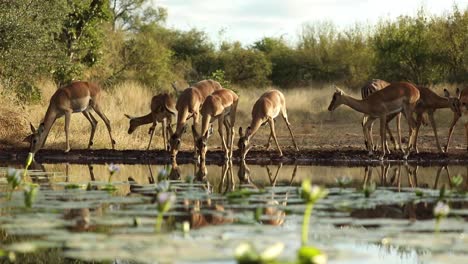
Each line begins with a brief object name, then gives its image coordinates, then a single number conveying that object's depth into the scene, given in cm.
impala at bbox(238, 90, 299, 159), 1919
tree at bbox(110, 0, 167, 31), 5756
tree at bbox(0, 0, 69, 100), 2334
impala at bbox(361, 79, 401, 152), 2225
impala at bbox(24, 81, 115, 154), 1970
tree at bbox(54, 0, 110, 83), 3197
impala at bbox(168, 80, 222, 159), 1883
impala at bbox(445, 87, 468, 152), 2077
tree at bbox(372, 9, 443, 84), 3691
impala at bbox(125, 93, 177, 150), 2125
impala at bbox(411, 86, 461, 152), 2076
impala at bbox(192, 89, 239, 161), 1890
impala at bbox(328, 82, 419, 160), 1950
